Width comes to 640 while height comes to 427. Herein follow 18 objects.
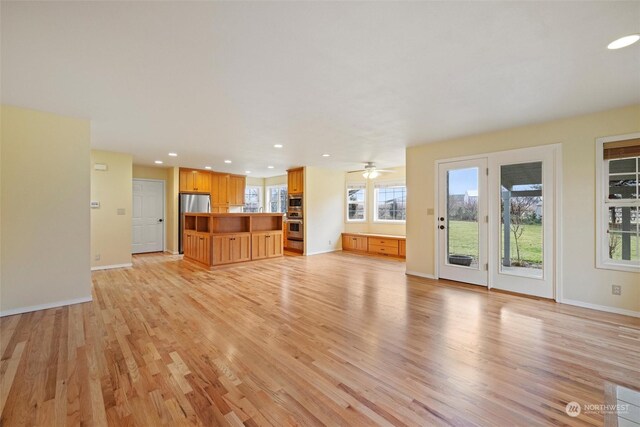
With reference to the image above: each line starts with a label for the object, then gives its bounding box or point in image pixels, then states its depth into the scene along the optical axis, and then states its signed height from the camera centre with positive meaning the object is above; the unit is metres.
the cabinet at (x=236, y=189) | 9.02 +0.84
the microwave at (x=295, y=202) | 7.87 +0.35
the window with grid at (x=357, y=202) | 8.52 +0.38
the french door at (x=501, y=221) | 3.82 -0.10
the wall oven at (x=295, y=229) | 7.89 -0.44
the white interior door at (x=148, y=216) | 7.56 -0.04
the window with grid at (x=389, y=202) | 7.82 +0.35
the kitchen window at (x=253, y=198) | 10.27 +0.62
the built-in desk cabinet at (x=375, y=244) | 7.13 -0.83
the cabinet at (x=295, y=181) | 7.79 +0.98
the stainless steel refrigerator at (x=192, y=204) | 7.74 +0.30
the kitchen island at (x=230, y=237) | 5.91 -0.53
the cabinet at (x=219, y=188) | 8.56 +0.84
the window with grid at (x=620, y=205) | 3.22 +0.10
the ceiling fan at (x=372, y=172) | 6.58 +1.02
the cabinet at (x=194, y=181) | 7.85 +0.99
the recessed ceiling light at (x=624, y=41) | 1.95 +1.26
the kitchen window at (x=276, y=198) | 10.04 +0.62
